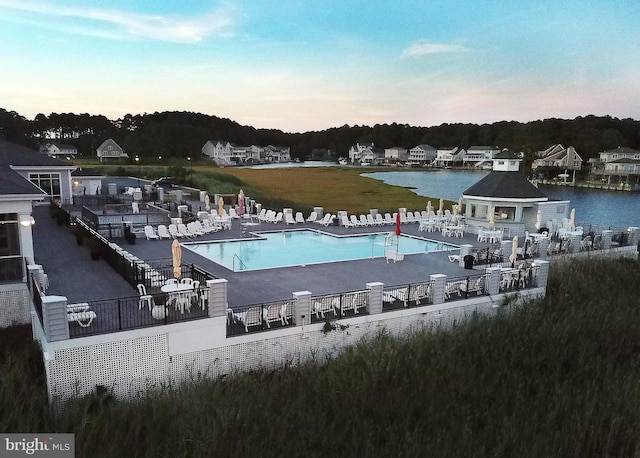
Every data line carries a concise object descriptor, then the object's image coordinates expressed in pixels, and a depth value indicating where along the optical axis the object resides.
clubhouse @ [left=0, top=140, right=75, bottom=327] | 12.80
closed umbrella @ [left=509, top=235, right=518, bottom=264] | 16.72
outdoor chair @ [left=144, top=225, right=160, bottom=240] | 21.08
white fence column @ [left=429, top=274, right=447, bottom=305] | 13.35
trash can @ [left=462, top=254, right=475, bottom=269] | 17.06
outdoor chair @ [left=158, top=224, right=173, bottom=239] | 21.47
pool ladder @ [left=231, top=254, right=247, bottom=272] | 16.77
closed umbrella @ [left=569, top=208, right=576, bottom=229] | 23.93
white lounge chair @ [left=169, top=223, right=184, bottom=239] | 21.69
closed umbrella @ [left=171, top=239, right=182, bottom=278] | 12.42
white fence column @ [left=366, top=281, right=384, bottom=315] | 12.39
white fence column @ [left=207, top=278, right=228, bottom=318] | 10.59
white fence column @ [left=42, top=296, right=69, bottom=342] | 8.98
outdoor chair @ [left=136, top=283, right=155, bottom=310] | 10.94
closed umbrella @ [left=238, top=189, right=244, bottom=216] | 25.90
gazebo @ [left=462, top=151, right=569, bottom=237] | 25.53
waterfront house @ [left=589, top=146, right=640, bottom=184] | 82.94
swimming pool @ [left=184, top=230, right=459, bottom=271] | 18.20
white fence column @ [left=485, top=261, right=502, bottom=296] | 14.47
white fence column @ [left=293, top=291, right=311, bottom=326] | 11.51
